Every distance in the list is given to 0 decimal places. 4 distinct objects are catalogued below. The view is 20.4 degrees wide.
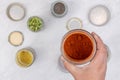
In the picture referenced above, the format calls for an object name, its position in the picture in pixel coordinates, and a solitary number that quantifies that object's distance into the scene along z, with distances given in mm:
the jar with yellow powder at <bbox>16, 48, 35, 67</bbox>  1024
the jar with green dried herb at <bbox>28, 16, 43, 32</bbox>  1028
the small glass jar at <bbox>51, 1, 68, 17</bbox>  1029
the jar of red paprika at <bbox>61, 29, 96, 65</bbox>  861
